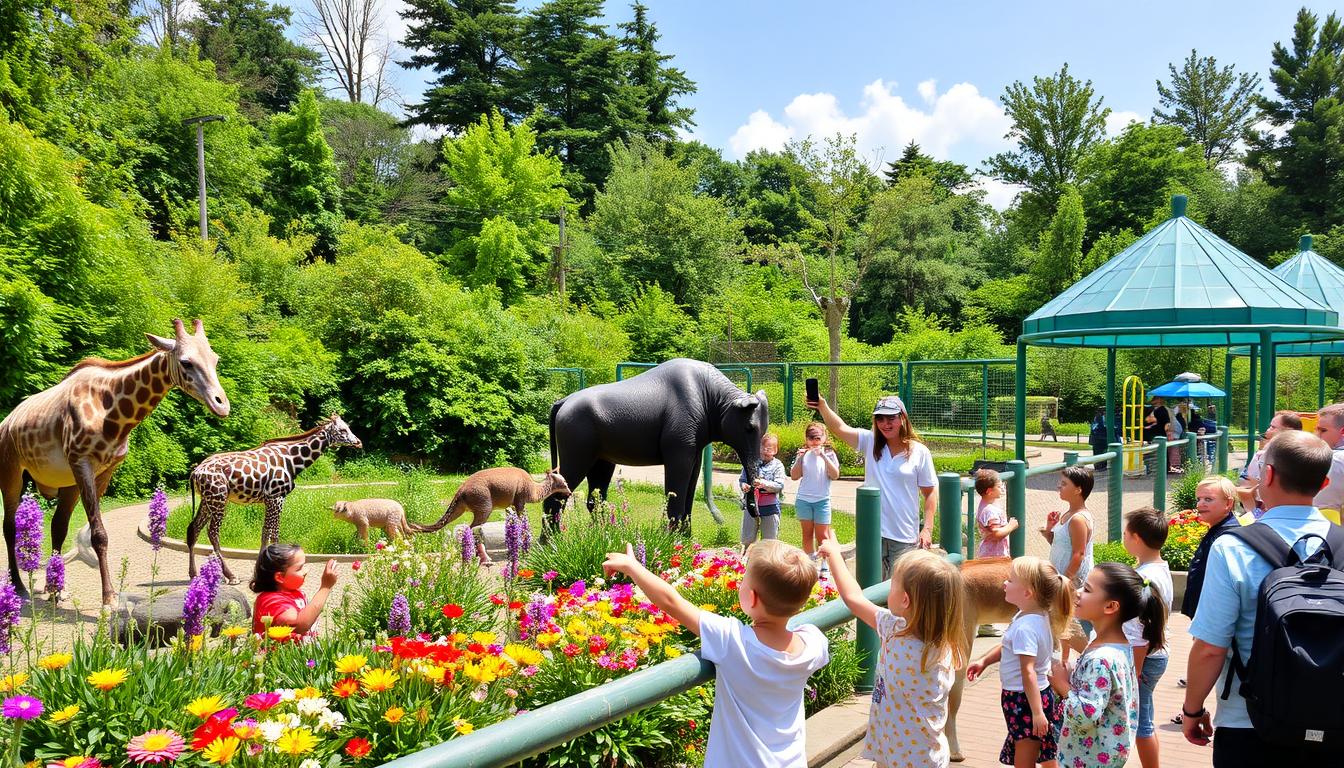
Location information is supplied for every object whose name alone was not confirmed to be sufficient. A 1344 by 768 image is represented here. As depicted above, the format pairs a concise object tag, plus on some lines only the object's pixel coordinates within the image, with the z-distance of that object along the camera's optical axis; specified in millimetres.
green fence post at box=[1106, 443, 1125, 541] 8695
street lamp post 23839
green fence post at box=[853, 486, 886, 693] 4766
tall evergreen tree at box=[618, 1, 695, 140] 49719
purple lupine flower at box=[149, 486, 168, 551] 4582
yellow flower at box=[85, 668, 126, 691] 2514
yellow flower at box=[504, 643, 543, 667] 3104
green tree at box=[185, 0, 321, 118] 42562
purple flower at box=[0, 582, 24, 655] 2963
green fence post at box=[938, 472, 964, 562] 5535
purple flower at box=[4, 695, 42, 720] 1972
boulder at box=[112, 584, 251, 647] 5335
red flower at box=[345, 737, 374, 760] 2451
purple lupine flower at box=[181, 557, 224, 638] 3338
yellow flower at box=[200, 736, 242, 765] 2102
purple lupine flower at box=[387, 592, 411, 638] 3691
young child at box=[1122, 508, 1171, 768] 3865
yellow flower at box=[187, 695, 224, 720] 2252
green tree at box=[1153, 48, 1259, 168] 58188
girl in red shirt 3977
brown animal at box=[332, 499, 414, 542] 9141
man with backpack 2502
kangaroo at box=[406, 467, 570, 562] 9641
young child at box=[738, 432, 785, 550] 8762
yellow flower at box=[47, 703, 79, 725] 2270
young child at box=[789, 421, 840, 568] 7930
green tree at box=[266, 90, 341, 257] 37125
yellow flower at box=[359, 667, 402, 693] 2734
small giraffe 7801
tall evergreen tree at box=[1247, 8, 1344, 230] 43031
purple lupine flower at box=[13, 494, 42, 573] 4391
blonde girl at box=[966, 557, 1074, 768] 3406
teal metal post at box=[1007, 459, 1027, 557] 6457
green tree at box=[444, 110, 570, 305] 38219
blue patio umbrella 22016
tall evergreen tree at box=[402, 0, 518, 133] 45438
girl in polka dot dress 2957
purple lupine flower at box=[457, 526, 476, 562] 5418
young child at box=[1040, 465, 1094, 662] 5012
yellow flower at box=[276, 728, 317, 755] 2252
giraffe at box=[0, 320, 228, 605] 6906
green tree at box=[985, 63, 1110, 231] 50938
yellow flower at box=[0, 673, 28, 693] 2531
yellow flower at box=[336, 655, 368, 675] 2916
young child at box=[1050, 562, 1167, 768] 3191
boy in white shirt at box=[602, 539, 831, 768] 2500
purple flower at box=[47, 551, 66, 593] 3723
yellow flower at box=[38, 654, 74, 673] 2805
